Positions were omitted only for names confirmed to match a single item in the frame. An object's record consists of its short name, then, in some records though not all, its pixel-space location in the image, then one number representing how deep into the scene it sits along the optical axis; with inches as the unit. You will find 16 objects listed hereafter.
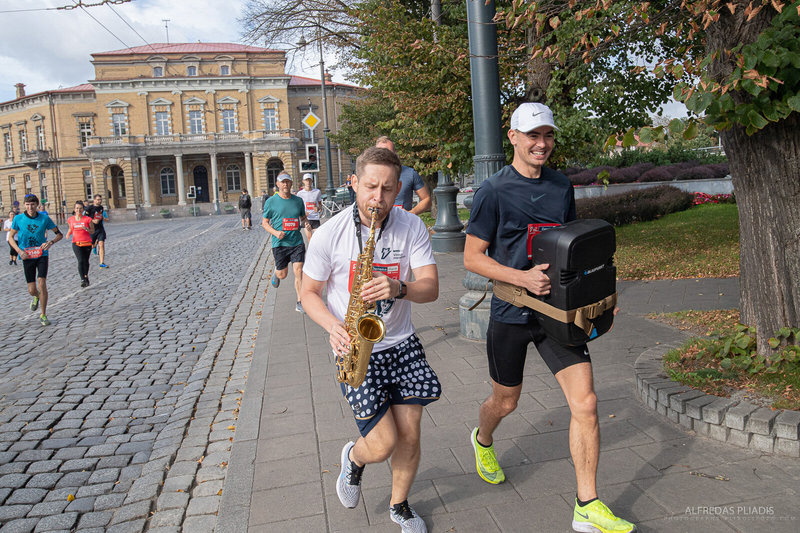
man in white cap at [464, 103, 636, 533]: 121.2
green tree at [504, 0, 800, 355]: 152.1
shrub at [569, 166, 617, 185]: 1048.2
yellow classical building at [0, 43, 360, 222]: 2591.0
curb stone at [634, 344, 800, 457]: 146.8
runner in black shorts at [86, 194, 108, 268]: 655.1
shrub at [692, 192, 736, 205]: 744.3
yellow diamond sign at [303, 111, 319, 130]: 803.8
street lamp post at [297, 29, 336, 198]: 1145.3
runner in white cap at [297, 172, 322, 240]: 492.7
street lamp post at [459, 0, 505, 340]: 249.6
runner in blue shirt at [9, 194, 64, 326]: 391.5
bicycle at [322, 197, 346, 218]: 1129.4
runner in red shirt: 521.7
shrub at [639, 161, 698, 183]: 947.1
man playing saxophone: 118.2
